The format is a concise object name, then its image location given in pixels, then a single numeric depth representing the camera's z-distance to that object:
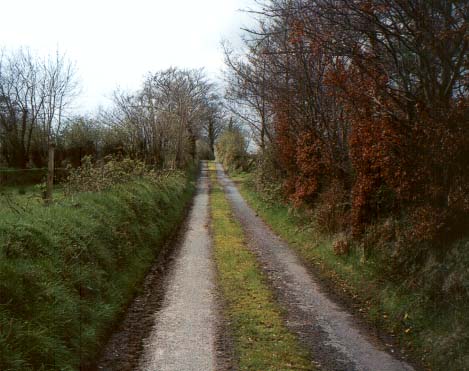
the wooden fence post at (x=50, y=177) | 11.22
